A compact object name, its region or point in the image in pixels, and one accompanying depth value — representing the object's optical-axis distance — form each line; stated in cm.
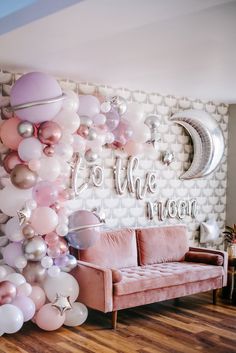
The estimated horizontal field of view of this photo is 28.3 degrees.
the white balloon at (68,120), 423
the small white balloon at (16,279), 403
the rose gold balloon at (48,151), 416
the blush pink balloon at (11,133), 416
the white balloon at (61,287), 423
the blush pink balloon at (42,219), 410
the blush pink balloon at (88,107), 461
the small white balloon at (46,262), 421
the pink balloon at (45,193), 418
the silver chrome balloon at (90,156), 493
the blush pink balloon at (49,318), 413
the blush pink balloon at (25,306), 398
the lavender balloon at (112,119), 480
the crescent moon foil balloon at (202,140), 600
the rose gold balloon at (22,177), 405
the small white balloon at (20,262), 414
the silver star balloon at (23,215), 404
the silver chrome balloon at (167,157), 593
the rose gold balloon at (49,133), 406
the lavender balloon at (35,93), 392
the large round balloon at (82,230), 441
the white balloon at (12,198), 414
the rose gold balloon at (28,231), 408
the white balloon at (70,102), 422
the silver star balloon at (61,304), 414
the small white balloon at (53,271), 428
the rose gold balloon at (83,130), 455
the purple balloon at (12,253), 420
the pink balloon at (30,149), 405
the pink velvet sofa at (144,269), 436
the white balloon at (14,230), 416
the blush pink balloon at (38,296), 416
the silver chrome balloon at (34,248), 409
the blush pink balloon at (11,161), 425
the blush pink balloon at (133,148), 530
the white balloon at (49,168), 413
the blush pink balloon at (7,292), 389
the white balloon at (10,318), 384
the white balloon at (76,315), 430
